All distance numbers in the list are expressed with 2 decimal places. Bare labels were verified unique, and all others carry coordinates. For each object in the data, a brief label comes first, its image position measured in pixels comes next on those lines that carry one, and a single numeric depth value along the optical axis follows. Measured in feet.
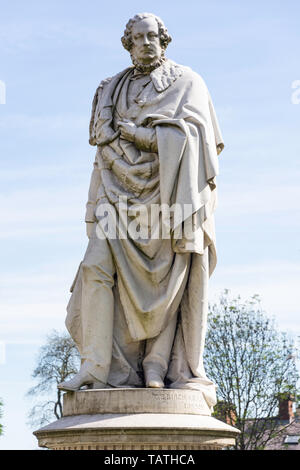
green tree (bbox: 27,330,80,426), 110.11
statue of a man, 29.84
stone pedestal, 26.89
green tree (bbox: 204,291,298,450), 101.50
